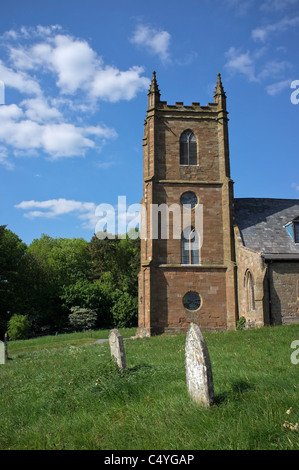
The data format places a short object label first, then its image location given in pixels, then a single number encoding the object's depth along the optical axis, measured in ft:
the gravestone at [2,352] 58.43
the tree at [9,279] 126.93
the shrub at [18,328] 108.37
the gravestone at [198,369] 20.32
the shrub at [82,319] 124.77
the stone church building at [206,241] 71.72
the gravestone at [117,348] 30.32
